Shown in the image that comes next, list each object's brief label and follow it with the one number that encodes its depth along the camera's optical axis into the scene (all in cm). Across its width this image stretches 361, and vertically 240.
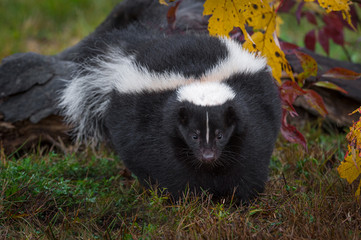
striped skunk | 753
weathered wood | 1074
